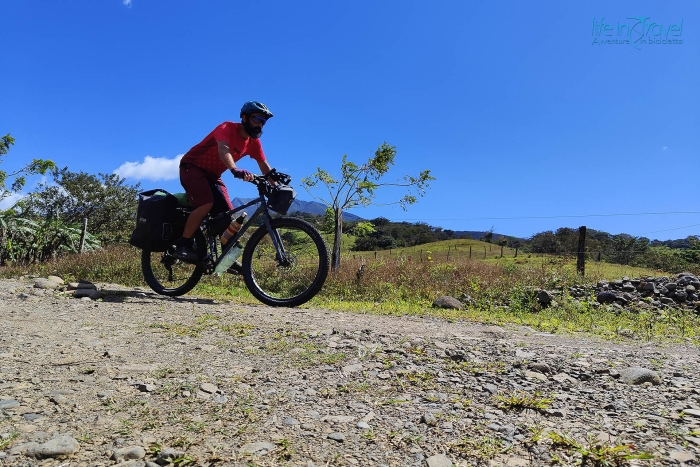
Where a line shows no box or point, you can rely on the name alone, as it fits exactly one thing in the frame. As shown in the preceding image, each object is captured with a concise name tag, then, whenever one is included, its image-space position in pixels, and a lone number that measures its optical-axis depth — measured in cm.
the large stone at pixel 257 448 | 151
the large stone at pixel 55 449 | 148
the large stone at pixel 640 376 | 229
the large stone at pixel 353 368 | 241
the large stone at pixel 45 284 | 602
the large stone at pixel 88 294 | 534
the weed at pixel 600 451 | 145
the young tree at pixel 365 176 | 1395
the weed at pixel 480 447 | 153
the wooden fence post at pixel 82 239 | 1135
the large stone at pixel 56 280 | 669
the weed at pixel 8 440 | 152
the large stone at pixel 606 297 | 834
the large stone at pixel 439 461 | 147
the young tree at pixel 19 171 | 1241
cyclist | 533
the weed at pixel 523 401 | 192
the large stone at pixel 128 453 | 147
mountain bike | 522
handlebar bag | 522
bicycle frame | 533
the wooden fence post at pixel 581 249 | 1354
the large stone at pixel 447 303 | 697
